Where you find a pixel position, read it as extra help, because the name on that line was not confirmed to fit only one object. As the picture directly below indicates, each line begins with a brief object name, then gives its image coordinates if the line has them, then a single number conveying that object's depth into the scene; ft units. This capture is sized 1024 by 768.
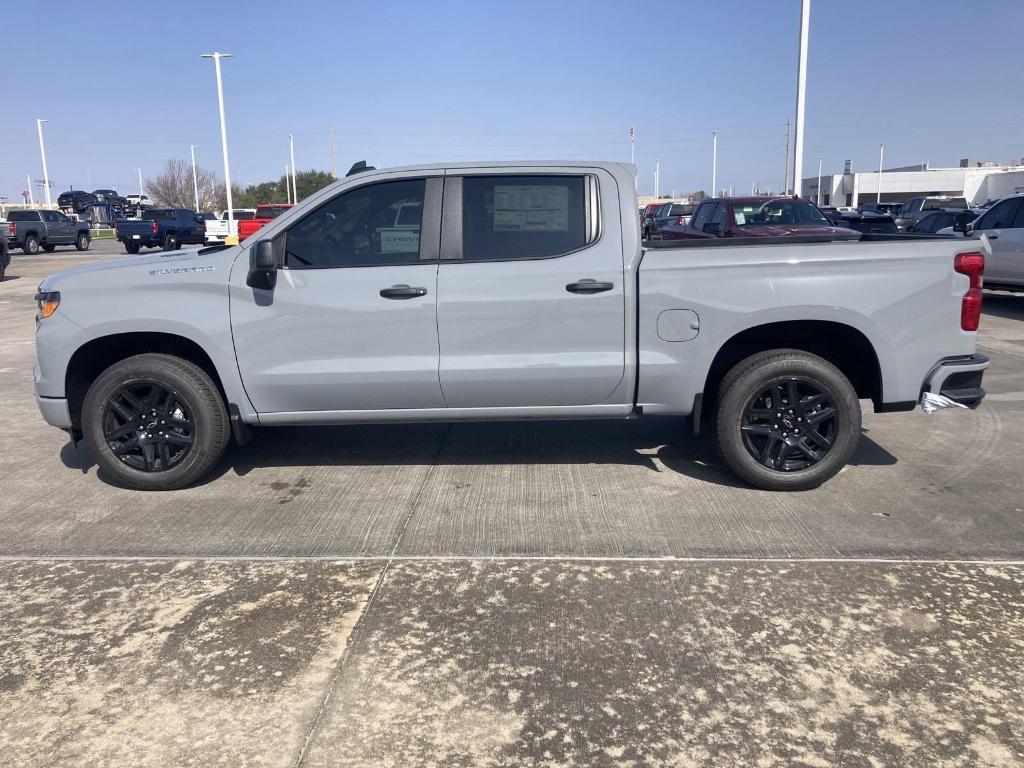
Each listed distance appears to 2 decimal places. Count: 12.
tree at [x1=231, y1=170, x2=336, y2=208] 287.28
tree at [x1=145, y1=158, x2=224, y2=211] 314.96
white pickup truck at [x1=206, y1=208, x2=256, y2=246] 119.13
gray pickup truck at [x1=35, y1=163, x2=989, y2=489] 16.67
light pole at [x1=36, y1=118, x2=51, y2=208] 219.00
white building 262.26
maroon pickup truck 48.06
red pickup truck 92.08
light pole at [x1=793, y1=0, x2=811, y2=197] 69.93
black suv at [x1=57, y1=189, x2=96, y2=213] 212.84
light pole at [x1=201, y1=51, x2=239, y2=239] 135.03
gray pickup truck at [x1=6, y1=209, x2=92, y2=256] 109.50
